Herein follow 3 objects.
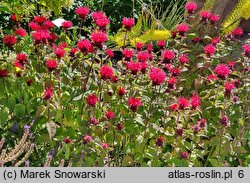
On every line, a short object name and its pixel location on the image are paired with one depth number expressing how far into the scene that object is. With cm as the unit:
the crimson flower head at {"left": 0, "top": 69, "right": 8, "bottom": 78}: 281
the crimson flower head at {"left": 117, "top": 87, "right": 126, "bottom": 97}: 280
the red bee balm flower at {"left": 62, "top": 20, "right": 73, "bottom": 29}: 309
